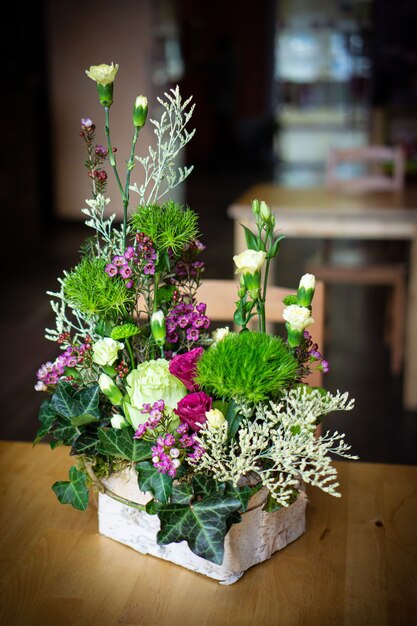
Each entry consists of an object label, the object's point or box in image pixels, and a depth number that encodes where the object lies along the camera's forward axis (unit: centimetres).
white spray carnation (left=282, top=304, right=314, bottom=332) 97
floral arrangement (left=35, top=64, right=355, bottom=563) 93
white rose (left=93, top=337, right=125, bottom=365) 98
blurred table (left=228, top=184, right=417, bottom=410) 311
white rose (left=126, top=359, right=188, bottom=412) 96
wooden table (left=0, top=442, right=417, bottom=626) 98
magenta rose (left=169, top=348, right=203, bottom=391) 98
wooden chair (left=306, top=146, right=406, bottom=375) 364
